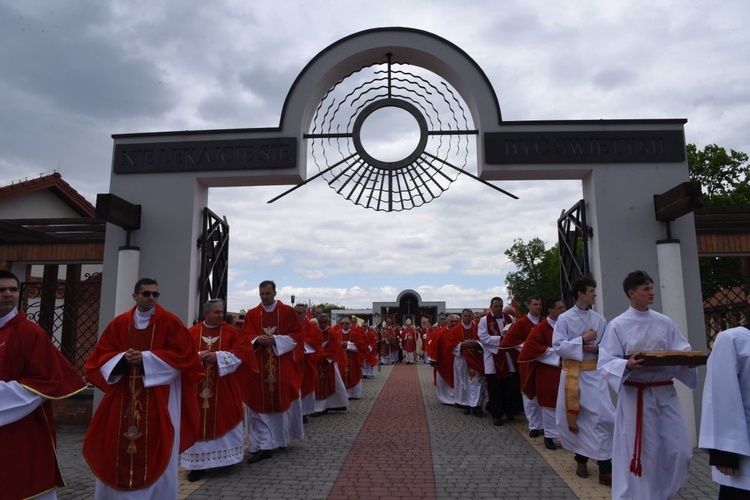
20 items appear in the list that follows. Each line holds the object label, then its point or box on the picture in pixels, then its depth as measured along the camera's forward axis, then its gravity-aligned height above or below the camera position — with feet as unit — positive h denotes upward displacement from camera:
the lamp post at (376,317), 136.79 +0.65
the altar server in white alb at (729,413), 9.91 -1.77
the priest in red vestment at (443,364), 38.22 -3.19
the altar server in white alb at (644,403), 13.25 -2.10
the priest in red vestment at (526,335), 26.91 -0.96
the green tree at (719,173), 74.38 +20.93
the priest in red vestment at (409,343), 85.56 -3.67
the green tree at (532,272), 152.46 +14.36
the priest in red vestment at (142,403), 14.69 -2.35
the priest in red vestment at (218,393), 19.88 -2.78
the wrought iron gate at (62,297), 29.91 +1.12
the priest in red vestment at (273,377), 23.04 -2.52
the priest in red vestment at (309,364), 29.73 -2.42
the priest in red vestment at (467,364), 33.99 -2.90
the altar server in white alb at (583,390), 18.69 -2.51
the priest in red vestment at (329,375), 34.63 -3.56
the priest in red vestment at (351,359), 42.16 -3.10
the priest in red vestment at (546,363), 23.67 -1.91
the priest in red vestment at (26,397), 11.64 -1.65
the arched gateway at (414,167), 25.27 +7.56
